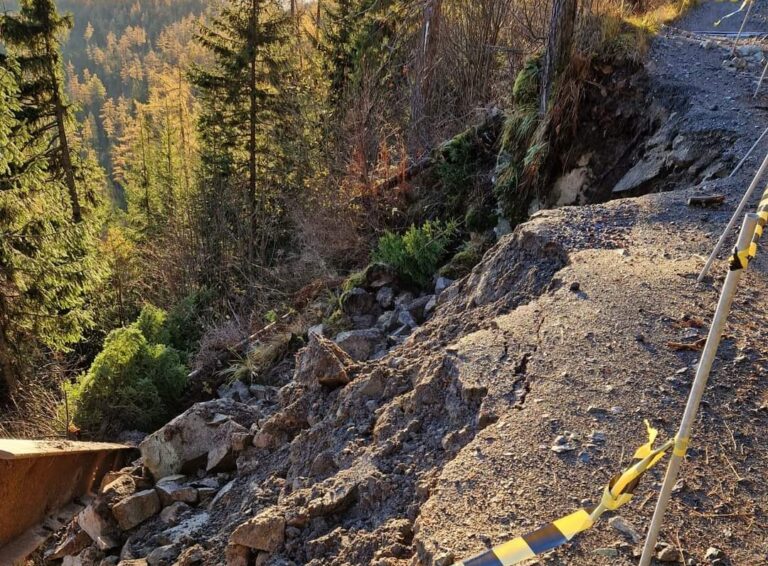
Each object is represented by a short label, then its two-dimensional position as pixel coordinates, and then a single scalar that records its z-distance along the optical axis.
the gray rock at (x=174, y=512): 3.72
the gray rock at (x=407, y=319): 5.72
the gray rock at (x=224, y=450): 4.08
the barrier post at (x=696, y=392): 1.43
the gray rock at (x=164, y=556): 3.23
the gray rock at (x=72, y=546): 3.94
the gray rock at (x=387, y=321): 5.97
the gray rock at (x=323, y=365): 3.88
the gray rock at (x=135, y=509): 3.82
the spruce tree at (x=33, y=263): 10.34
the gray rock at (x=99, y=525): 3.76
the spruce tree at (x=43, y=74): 14.96
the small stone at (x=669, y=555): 1.93
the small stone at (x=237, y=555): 2.73
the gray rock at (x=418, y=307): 5.96
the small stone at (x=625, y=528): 2.01
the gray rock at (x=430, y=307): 5.81
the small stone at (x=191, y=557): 3.01
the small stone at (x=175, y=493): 3.87
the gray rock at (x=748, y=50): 7.05
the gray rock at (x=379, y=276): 6.99
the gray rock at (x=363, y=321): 6.48
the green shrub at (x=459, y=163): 8.30
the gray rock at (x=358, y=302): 6.81
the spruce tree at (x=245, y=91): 17.61
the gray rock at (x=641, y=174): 5.55
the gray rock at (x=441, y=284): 6.26
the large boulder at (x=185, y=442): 4.23
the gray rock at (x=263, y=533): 2.65
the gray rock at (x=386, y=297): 6.73
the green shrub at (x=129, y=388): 6.66
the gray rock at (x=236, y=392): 6.39
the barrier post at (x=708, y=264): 2.85
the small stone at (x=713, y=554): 1.93
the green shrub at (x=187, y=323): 10.44
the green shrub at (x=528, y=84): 6.95
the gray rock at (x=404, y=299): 6.51
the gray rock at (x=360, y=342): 5.41
